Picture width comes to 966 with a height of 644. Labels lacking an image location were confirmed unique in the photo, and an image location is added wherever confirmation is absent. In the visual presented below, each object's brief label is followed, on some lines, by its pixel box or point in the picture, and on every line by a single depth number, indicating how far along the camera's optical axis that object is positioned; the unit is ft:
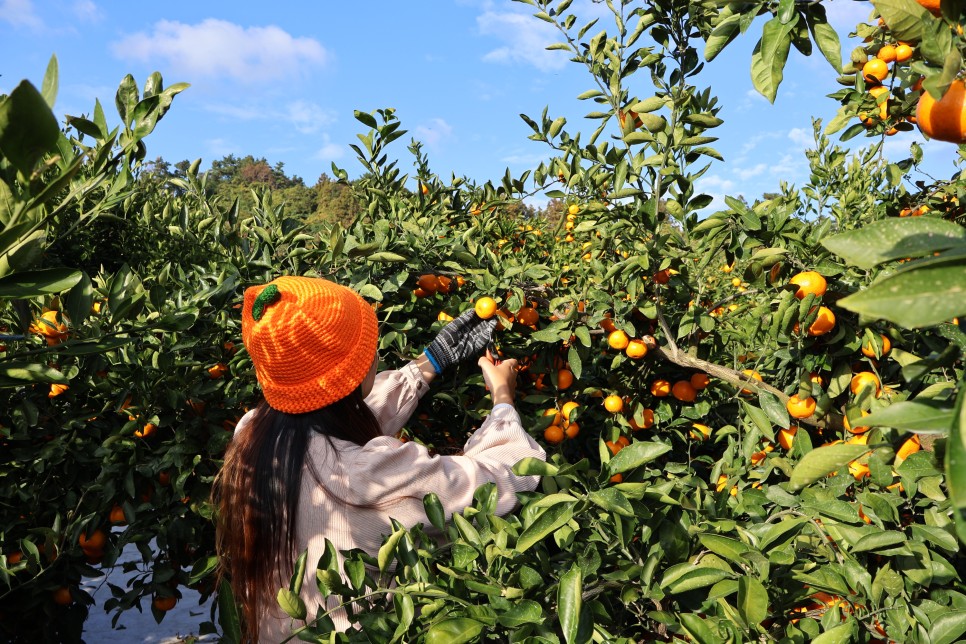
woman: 4.48
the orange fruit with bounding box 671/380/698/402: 7.00
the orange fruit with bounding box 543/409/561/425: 6.91
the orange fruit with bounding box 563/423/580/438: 6.88
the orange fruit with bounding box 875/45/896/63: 6.33
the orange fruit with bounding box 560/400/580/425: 6.77
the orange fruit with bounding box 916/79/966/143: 2.65
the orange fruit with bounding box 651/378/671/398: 7.15
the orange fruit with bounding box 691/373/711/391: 6.88
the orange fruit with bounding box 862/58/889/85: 6.68
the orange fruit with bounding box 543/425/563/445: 6.77
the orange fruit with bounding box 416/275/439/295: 7.22
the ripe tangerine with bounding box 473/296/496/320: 6.26
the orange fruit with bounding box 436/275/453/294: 7.32
